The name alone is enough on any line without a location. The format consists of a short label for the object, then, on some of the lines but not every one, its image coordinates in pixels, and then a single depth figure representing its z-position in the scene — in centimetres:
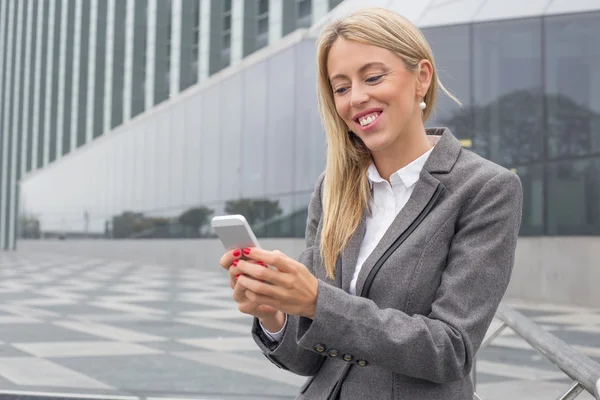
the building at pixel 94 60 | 3184
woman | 144
